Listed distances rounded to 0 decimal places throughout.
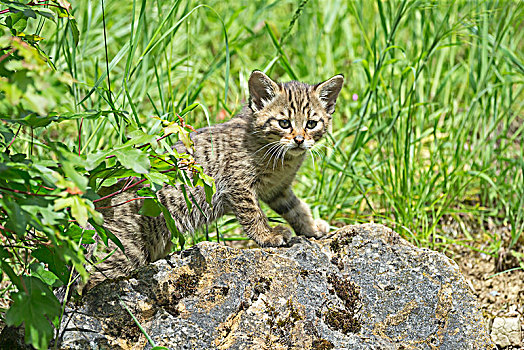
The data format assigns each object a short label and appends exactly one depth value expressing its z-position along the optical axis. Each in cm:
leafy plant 324
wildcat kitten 607
